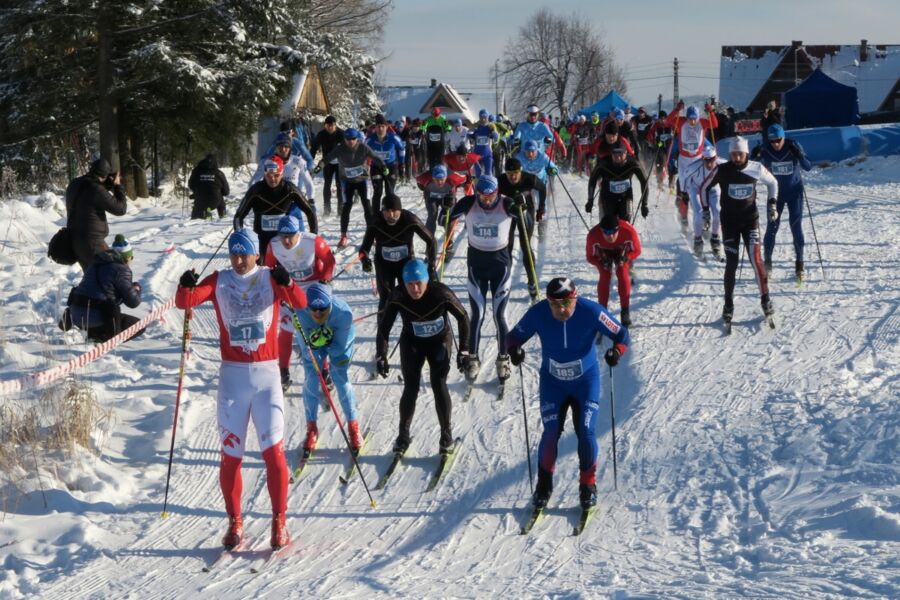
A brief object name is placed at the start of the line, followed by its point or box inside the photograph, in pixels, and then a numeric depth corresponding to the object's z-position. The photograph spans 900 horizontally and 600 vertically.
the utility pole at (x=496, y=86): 82.11
